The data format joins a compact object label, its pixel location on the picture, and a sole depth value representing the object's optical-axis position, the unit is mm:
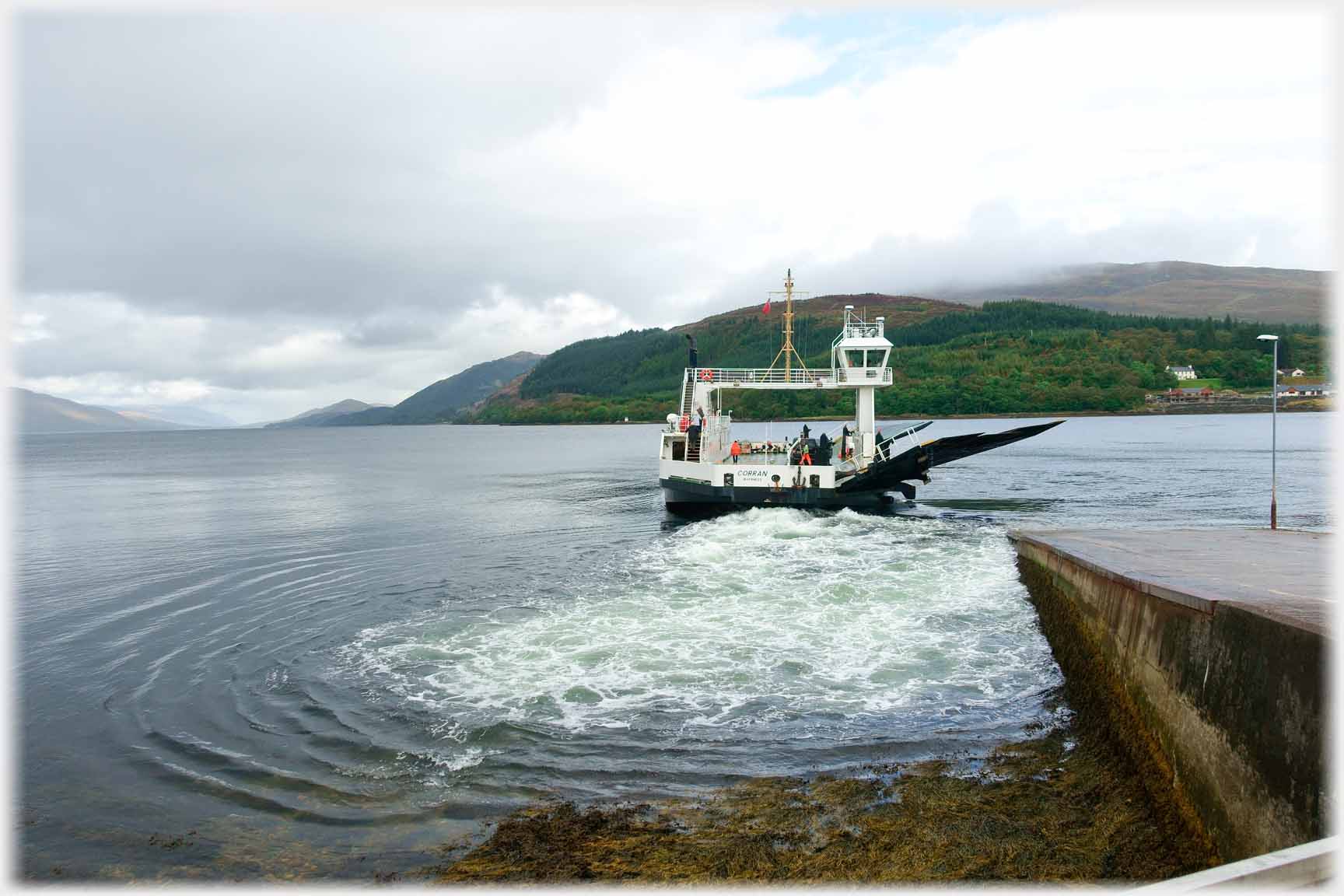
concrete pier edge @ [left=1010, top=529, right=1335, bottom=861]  5508
